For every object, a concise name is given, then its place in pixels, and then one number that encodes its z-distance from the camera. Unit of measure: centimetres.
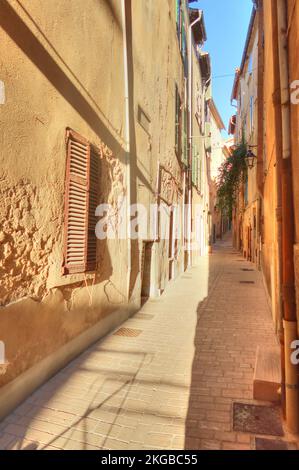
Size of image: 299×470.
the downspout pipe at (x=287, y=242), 282
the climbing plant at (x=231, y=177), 1547
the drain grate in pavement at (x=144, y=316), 656
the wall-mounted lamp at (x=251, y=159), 1183
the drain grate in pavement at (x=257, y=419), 281
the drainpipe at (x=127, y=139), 600
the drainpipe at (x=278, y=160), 306
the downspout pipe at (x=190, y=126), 1416
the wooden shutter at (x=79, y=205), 420
